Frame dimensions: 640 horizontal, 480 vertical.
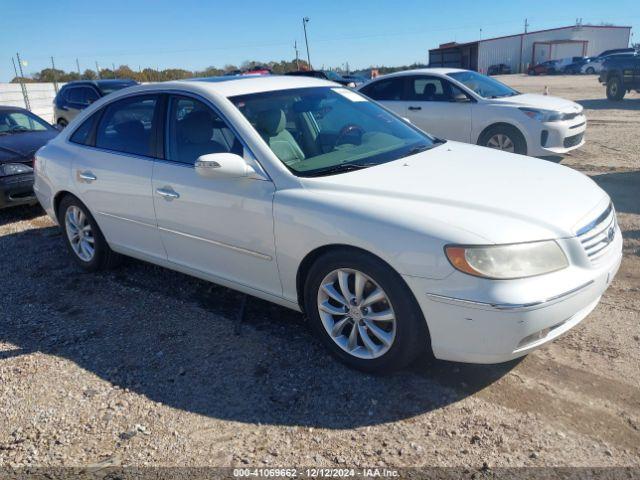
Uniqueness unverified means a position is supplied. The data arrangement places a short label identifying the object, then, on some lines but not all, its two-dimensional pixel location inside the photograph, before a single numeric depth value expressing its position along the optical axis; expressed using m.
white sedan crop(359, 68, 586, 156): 7.89
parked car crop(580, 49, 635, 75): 47.50
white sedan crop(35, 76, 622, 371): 2.69
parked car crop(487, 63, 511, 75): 58.88
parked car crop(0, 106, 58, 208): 6.84
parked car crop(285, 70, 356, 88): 21.16
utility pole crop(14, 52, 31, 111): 24.83
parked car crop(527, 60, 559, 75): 50.75
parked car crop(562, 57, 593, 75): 48.25
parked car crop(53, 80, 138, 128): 13.75
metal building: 59.78
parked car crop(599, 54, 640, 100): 17.84
